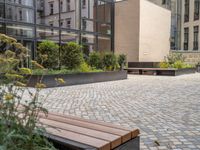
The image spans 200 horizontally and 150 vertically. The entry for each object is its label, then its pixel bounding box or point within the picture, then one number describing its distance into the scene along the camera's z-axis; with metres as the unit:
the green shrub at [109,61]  12.70
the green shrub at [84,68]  11.06
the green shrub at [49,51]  10.09
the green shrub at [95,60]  12.60
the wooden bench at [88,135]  1.99
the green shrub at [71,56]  10.83
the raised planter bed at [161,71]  15.27
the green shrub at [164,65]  16.97
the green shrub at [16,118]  1.85
